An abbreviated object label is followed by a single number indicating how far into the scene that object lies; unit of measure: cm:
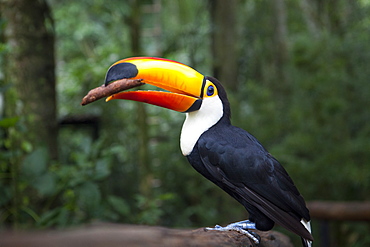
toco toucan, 167
